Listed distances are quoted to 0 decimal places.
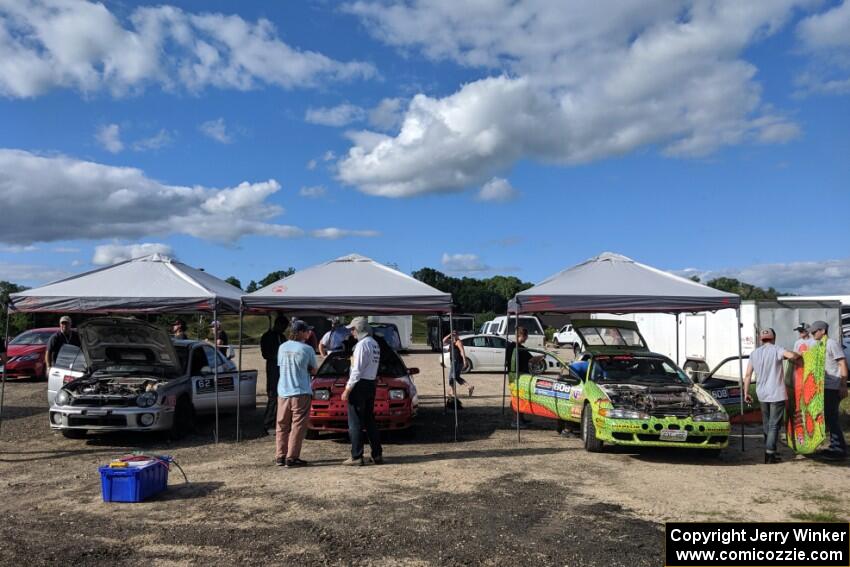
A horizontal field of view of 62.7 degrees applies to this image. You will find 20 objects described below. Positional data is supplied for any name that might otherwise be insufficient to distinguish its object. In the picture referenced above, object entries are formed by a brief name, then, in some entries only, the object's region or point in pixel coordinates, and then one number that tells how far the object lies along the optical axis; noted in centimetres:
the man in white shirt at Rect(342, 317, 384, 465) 852
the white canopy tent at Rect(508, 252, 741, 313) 1009
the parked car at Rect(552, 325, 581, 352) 3741
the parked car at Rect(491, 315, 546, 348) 2784
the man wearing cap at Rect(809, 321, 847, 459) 905
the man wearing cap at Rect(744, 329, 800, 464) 889
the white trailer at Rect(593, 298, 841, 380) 1853
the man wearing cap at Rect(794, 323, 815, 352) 949
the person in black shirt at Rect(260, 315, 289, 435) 1131
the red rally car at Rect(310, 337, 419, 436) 1000
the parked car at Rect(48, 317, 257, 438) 970
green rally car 865
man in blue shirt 849
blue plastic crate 675
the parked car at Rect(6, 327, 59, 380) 1895
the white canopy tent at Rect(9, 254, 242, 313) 1003
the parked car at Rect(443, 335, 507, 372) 2294
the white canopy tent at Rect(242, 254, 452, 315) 1025
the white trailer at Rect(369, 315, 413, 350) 3608
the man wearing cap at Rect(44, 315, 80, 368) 1202
